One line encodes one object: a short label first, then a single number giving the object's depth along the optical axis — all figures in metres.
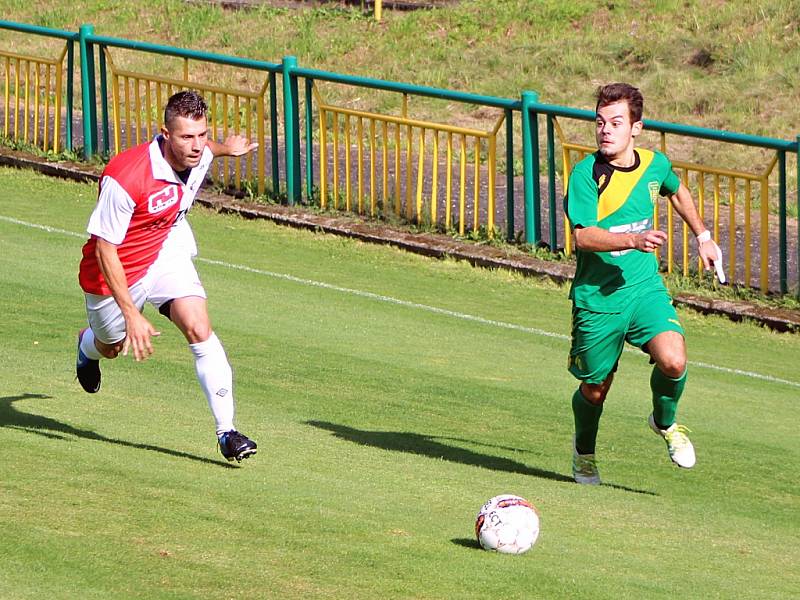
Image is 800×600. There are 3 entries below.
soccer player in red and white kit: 15.92
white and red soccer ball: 13.66
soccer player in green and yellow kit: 16.81
